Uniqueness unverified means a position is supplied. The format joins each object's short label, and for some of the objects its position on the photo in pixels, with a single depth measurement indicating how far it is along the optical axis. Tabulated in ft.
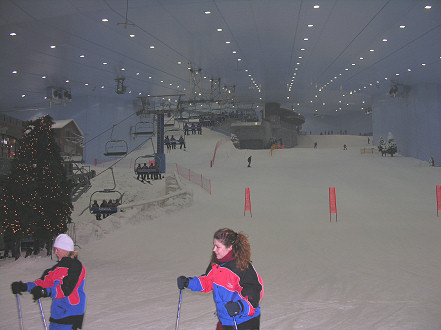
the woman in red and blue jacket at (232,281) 11.21
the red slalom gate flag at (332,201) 57.77
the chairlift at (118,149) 133.90
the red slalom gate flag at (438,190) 59.48
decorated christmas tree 35.37
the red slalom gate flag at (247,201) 62.03
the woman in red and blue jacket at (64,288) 12.39
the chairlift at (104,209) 57.77
